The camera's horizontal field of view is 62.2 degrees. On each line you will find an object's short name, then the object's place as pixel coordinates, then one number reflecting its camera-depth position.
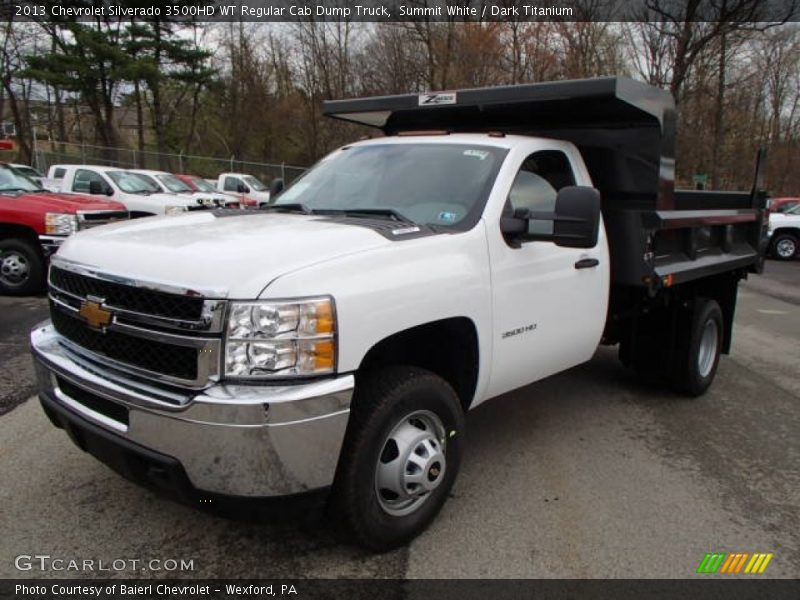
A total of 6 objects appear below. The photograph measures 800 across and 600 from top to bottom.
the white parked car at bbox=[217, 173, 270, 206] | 23.81
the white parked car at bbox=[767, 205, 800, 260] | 19.45
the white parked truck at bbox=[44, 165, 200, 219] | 13.73
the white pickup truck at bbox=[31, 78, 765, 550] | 2.54
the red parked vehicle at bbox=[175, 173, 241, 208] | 20.64
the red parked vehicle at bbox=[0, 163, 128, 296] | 8.63
